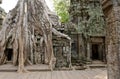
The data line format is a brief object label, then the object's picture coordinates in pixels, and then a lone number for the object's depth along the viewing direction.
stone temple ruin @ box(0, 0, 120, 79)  4.91
